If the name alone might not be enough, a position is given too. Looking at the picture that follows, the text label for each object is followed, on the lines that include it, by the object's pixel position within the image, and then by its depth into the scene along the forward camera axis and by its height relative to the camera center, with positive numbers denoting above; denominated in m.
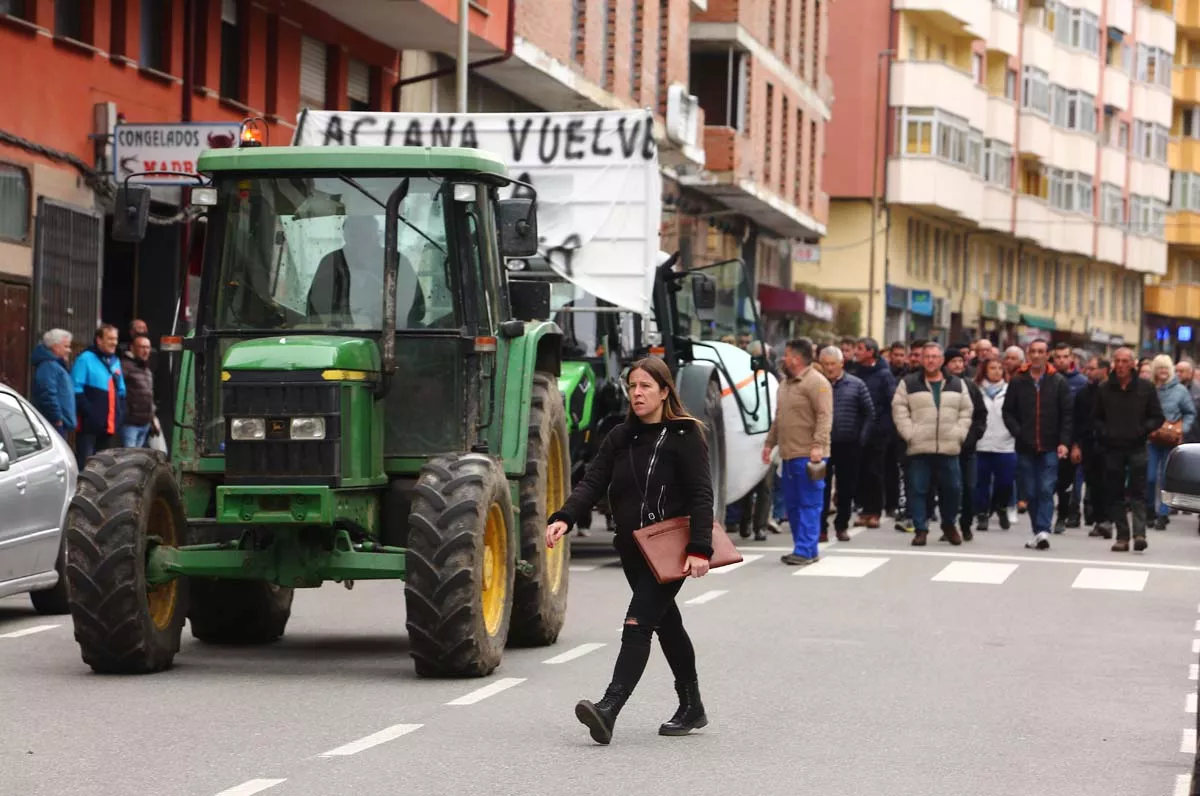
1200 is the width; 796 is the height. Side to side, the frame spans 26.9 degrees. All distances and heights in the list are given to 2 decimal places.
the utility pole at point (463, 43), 30.42 +3.65
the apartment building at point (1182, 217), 96.25 +5.39
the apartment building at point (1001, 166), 68.31 +5.73
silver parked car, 14.62 -1.02
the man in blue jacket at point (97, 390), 22.55 -0.52
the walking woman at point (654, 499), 10.52 -0.66
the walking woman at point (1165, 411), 29.45 -0.63
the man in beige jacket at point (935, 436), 24.53 -0.82
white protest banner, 19.59 +1.24
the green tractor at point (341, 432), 12.34 -0.49
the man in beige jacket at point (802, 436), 21.11 -0.73
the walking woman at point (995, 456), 26.77 -1.10
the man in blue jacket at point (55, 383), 21.61 -0.45
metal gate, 24.84 +0.64
